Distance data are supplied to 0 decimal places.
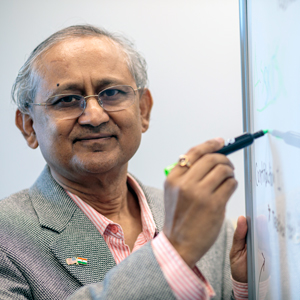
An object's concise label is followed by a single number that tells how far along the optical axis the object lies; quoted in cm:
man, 68
